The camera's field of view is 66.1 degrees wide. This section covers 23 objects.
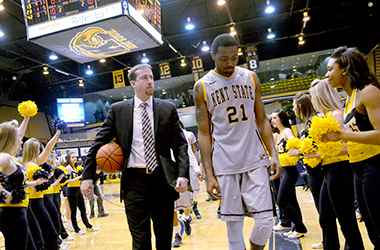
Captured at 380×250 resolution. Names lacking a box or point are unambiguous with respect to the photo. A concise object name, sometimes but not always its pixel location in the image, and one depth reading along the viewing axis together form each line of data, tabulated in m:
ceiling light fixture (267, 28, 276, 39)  16.33
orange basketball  2.49
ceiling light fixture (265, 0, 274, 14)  13.17
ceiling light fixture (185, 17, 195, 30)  14.32
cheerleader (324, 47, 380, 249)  1.97
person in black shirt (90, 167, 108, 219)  8.53
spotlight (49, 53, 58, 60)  16.24
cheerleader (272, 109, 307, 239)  4.13
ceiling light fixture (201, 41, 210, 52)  16.64
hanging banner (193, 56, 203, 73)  15.95
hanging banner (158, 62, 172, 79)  15.91
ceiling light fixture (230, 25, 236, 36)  14.00
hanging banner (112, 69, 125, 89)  16.89
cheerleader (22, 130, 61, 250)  4.14
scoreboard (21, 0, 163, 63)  5.96
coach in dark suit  2.41
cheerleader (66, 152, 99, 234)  6.52
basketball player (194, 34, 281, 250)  2.17
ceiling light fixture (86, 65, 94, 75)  19.20
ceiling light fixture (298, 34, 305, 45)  16.18
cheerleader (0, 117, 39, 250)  2.96
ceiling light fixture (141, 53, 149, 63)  18.17
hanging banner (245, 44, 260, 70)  15.31
